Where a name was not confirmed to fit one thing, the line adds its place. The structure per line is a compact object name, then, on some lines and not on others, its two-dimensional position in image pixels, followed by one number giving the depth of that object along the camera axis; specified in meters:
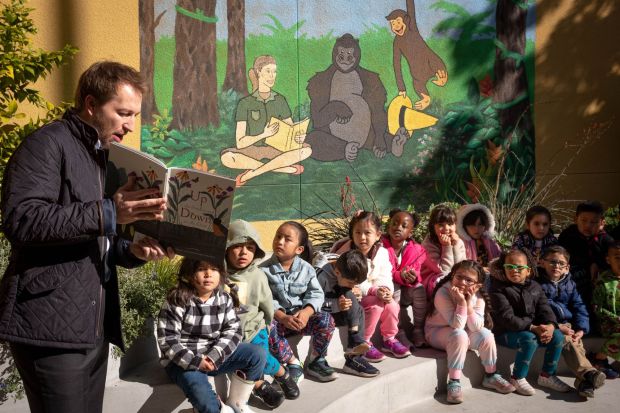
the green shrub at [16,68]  4.61
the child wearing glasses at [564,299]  5.79
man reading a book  2.21
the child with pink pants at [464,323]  5.43
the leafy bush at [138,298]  4.46
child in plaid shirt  4.17
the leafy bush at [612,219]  7.40
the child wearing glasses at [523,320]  5.61
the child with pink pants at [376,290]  5.53
